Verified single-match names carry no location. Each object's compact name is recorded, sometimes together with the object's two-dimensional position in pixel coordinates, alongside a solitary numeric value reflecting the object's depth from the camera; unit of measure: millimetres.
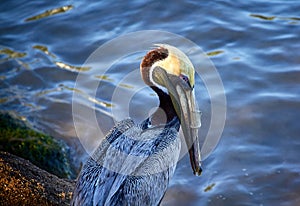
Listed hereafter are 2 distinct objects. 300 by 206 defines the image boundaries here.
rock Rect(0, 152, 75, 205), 12281
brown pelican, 11609
